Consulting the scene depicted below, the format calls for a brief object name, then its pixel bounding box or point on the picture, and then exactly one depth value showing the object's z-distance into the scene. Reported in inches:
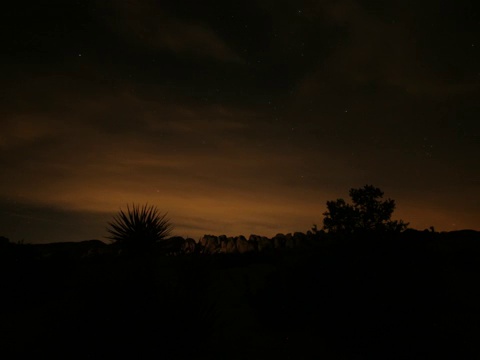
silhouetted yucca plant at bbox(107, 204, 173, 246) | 464.0
